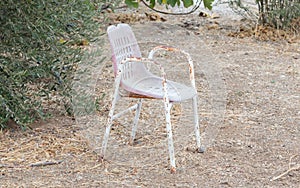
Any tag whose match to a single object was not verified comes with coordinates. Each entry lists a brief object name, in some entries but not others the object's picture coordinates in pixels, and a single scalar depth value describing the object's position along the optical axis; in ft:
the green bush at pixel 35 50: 27.84
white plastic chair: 24.52
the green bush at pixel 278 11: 50.21
